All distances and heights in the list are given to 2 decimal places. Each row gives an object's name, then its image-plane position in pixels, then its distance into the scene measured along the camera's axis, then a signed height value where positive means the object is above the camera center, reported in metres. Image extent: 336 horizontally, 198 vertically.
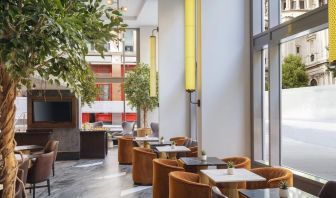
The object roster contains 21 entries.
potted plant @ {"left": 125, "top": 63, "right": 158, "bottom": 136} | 13.42 +0.58
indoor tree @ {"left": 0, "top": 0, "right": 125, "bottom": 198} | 1.80 +0.31
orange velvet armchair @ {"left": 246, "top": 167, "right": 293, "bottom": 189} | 4.52 -0.82
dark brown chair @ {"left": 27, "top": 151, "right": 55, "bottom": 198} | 6.94 -1.08
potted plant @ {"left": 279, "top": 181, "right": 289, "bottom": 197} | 3.52 -0.73
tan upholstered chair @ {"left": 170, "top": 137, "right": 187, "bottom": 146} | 9.37 -0.76
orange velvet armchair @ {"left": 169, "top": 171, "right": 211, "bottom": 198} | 4.31 -0.88
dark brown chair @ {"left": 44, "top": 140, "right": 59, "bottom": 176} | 9.00 -0.88
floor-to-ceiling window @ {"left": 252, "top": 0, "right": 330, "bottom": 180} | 4.86 +0.27
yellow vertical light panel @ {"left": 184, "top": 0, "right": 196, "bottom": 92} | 7.00 +0.85
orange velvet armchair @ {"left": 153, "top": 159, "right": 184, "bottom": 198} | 5.86 -1.01
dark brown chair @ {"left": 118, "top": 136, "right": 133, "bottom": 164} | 11.16 -1.14
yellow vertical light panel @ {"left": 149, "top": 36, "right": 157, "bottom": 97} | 11.29 +1.33
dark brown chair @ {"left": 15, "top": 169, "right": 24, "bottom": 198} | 4.45 -0.73
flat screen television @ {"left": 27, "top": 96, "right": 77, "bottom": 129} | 12.62 -0.11
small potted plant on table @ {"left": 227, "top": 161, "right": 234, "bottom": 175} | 4.55 -0.69
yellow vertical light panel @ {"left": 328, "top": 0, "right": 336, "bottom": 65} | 1.96 +0.37
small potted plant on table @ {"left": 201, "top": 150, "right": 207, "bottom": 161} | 5.79 -0.71
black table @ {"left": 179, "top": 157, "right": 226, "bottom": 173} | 5.48 -0.76
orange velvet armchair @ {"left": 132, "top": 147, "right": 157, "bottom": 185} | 8.23 -1.19
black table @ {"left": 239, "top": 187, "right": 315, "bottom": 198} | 3.66 -0.81
